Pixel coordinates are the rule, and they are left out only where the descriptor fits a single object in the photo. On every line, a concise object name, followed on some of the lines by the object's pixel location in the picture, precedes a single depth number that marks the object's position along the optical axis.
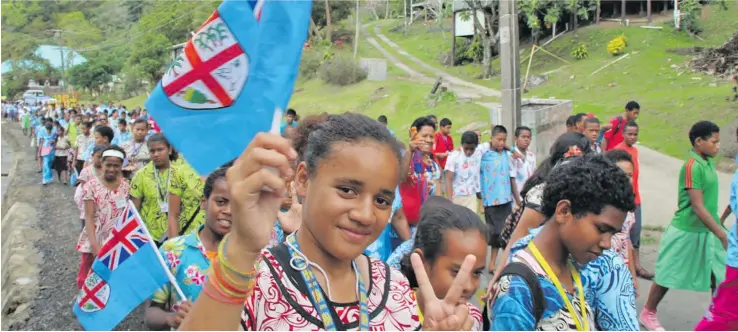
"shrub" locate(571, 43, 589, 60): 30.34
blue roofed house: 64.88
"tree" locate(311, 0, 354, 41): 45.81
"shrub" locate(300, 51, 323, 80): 37.56
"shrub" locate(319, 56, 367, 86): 33.75
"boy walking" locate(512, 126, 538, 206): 7.30
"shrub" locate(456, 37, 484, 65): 36.12
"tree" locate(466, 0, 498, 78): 32.47
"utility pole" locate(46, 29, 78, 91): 55.22
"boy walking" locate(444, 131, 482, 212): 7.22
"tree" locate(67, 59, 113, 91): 57.62
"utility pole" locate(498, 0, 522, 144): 8.39
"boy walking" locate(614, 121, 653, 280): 6.21
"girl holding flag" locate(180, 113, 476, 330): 1.63
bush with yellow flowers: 28.81
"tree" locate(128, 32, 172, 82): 37.41
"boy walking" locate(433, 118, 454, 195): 9.48
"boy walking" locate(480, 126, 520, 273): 6.95
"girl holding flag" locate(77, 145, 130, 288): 5.50
